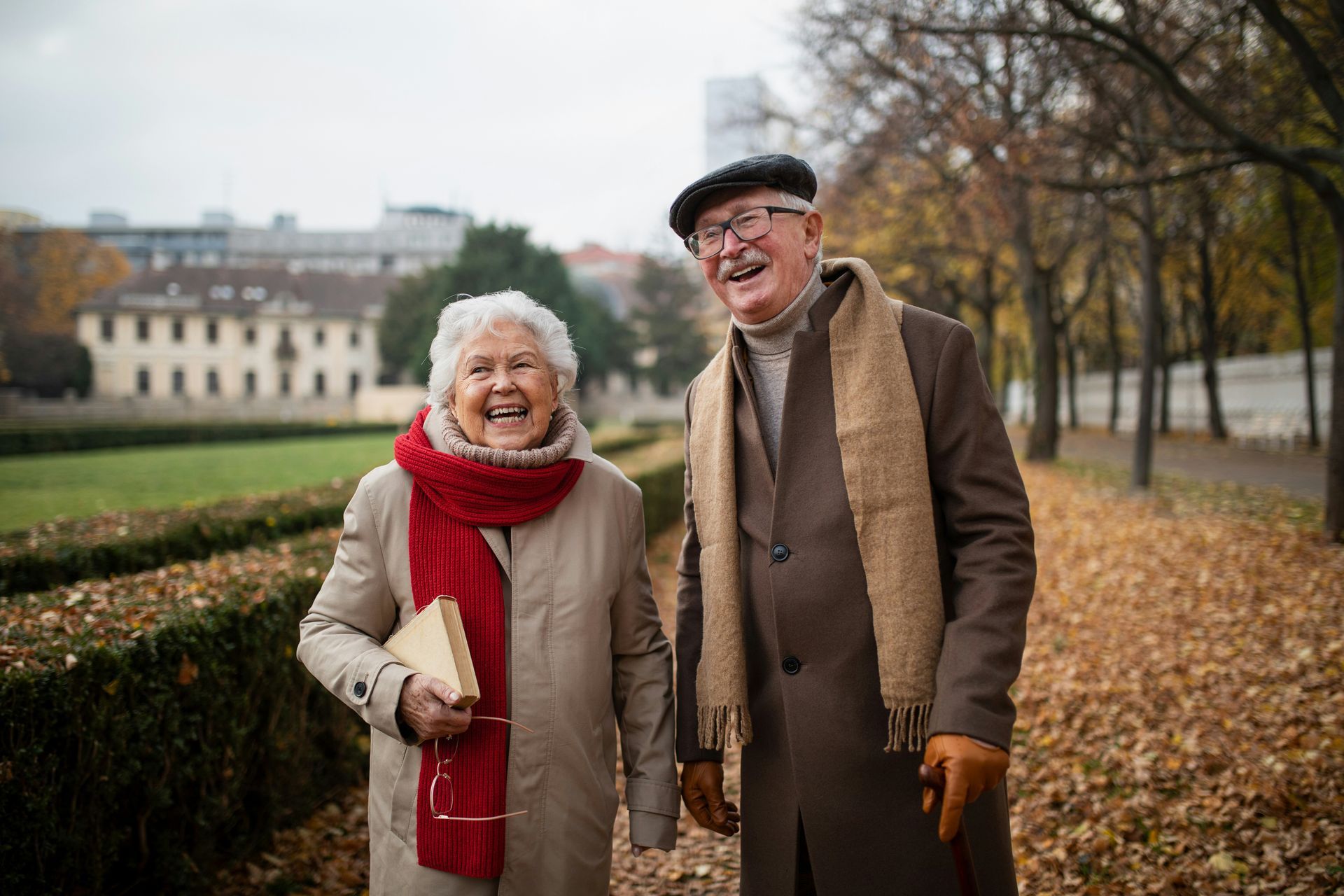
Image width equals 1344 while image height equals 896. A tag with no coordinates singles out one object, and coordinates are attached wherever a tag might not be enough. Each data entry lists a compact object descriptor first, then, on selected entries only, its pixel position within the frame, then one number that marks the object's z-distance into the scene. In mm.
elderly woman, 2092
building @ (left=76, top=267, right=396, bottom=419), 62500
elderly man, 1913
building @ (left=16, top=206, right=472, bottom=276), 105875
